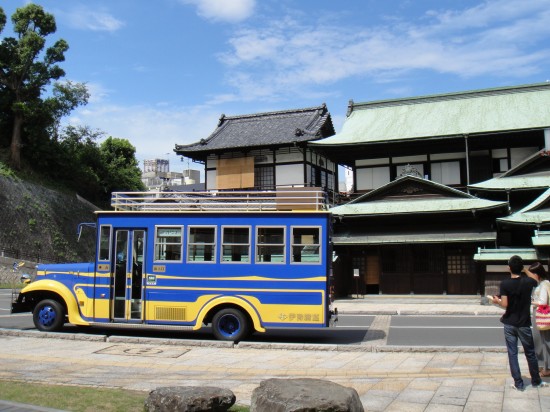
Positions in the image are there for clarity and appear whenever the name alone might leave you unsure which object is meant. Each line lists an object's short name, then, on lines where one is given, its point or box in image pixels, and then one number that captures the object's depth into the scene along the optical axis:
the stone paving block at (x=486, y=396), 6.84
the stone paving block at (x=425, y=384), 7.55
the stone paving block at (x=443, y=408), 6.41
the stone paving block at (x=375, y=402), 6.52
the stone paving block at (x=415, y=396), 6.87
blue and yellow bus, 11.62
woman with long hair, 8.00
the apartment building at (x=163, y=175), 92.81
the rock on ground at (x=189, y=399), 5.59
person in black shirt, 7.32
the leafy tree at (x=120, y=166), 53.12
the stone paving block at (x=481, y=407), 6.43
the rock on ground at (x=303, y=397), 5.22
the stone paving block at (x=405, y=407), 6.43
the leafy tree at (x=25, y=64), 41.16
